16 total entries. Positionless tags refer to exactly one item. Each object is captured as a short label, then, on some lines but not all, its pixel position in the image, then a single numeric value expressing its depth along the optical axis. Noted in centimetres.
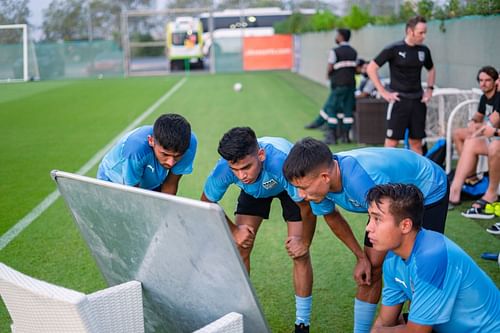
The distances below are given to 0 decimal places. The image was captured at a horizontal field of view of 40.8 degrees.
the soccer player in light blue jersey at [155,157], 417
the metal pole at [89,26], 3357
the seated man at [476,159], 685
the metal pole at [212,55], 3316
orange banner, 3381
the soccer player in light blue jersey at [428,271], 294
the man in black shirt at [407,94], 845
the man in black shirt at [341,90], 1139
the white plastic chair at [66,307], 264
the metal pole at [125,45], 3441
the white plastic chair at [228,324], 281
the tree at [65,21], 2725
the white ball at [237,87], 2195
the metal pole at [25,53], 2167
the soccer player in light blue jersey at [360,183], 350
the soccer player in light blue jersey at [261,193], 383
